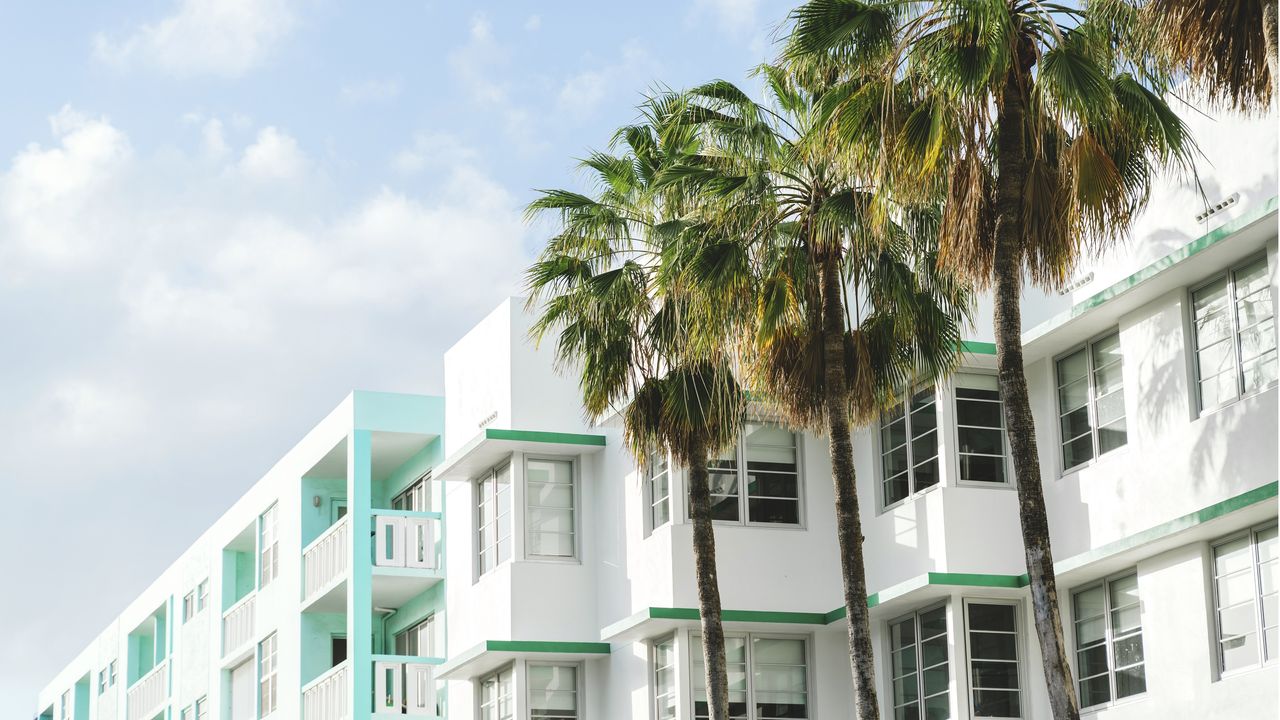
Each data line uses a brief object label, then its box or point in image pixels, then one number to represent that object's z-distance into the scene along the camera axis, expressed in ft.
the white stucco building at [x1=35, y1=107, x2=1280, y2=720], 65.62
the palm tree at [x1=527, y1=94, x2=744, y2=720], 71.36
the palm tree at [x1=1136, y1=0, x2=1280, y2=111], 50.44
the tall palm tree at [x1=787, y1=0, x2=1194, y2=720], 55.83
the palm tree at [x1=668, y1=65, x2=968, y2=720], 66.13
